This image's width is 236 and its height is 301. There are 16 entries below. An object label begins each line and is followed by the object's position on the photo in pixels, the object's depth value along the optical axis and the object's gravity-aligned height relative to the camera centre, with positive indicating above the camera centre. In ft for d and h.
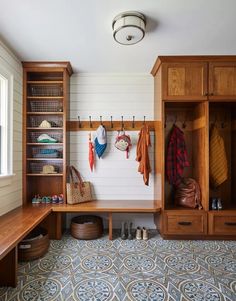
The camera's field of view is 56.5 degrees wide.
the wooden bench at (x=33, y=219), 6.27 -2.44
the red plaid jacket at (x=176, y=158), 10.41 -0.26
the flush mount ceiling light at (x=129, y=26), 6.76 +4.04
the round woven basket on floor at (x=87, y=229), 9.84 -3.47
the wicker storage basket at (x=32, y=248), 7.82 -3.45
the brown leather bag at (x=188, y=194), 10.07 -1.96
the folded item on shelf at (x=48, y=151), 10.73 +0.09
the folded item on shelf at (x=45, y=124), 10.67 +1.41
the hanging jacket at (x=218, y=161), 10.18 -0.40
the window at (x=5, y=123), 9.00 +1.23
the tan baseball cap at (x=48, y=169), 10.68 -0.79
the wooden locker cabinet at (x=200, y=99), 9.64 +2.37
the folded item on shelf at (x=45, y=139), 10.71 +0.68
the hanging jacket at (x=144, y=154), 10.75 -0.07
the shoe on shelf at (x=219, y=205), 9.84 -2.37
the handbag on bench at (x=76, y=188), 10.39 -1.73
